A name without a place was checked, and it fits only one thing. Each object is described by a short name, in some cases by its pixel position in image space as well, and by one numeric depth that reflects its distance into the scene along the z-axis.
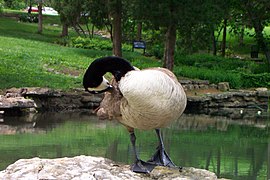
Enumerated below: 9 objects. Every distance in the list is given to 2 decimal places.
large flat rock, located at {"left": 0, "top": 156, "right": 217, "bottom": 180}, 4.97
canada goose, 4.86
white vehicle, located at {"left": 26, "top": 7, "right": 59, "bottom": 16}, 54.44
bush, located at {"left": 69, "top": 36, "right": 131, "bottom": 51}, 28.79
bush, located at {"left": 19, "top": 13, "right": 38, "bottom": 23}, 40.09
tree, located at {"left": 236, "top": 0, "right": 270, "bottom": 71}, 24.05
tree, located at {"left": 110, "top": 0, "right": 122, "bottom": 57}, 20.64
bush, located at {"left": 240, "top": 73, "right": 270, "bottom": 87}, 20.78
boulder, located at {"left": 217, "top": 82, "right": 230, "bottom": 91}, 19.25
